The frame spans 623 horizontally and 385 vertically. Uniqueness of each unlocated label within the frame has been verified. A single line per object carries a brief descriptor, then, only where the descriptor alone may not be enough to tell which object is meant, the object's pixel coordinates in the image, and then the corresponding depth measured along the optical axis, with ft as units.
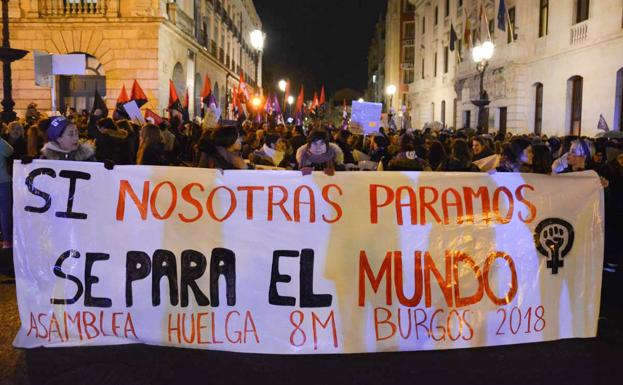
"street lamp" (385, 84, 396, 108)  192.54
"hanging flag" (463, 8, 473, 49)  102.51
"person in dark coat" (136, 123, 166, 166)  22.82
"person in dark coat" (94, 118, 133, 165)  26.27
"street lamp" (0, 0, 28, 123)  44.16
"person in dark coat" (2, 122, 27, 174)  28.43
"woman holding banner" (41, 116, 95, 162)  19.03
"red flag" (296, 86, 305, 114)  71.72
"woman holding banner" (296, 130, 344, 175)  23.26
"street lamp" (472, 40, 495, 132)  68.69
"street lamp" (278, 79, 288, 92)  95.49
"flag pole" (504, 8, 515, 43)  94.64
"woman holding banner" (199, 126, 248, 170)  18.99
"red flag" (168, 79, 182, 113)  52.39
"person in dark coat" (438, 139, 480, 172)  21.79
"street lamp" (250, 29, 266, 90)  74.49
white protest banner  15.05
